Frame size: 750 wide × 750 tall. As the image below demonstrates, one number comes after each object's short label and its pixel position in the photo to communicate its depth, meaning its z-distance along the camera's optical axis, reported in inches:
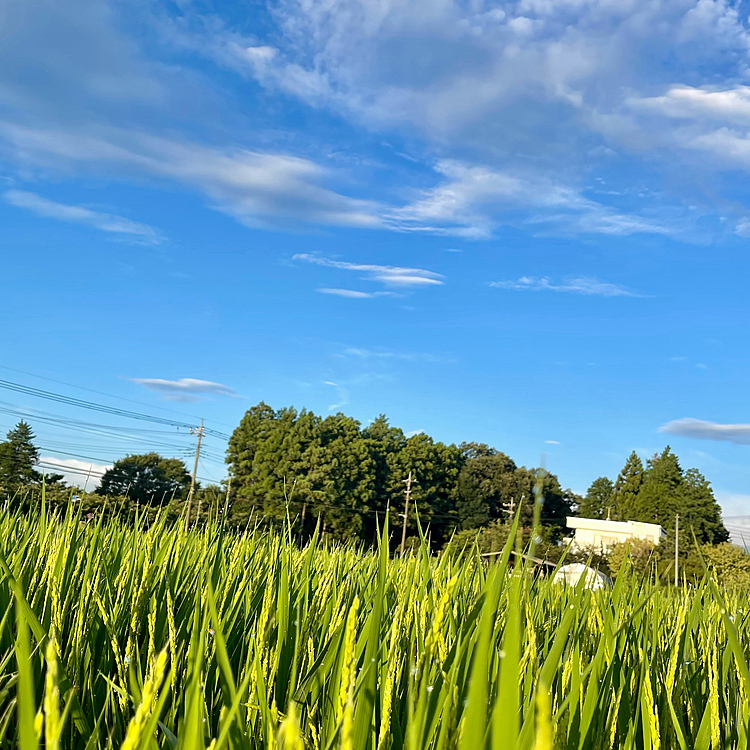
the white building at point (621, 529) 1996.8
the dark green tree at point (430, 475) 2591.0
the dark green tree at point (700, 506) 2119.8
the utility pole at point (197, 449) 2060.8
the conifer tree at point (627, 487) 2719.0
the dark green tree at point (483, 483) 2652.6
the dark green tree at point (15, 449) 2039.9
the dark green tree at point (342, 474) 2277.3
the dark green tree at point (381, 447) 2551.7
